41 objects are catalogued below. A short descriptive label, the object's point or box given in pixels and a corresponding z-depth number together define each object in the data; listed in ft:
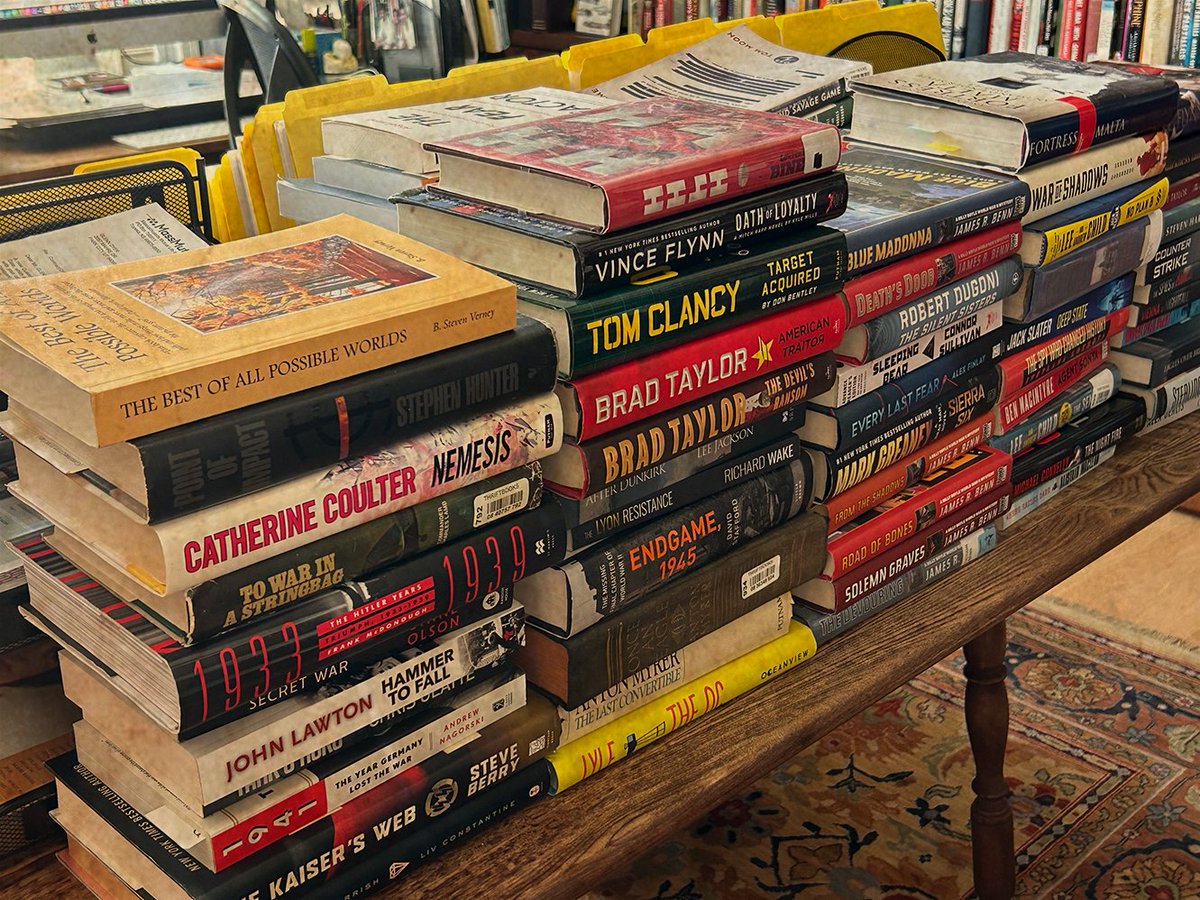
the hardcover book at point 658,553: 2.47
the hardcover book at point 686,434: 2.41
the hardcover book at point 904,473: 3.08
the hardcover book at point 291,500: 1.87
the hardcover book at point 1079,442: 3.66
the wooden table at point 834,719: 2.39
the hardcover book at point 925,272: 2.90
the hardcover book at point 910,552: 3.09
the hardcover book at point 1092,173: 3.36
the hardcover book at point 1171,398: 4.09
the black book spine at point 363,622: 1.92
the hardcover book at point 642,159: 2.34
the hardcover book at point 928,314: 2.97
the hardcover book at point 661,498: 2.47
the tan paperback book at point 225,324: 1.82
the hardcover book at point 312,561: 1.91
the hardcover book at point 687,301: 2.33
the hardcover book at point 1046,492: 3.63
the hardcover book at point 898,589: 3.09
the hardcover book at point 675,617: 2.51
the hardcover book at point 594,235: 2.34
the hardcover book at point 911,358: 2.98
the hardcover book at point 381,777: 2.06
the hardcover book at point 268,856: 2.08
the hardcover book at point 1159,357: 4.02
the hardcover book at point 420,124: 2.88
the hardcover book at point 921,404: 2.98
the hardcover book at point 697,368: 2.38
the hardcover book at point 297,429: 1.83
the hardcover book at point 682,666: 2.60
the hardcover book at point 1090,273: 3.45
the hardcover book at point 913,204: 2.92
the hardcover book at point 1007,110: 3.31
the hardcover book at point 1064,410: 3.60
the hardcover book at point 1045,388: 3.55
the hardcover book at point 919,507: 3.09
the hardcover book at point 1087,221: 3.39
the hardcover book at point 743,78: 3.80
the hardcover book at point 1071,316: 3.50
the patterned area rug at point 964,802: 5.16
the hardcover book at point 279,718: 1.99
